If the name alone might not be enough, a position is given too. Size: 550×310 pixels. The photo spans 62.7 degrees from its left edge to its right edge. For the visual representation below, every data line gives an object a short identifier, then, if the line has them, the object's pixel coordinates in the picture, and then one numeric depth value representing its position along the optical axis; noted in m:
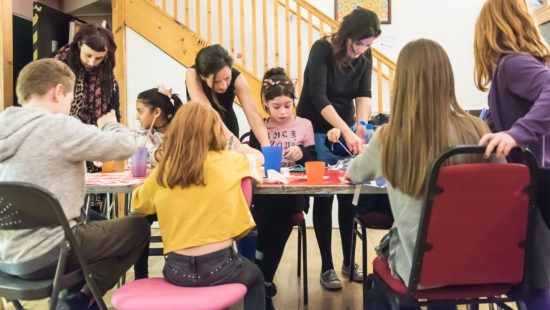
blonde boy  1.36
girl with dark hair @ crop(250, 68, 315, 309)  2.04
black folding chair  1.22
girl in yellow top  1.34
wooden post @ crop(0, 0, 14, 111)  3.01
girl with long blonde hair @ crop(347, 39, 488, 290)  1.22
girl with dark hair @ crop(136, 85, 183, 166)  2.29
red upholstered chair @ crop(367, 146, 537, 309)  1.10
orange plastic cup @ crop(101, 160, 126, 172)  2.07
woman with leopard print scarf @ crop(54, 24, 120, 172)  2.31
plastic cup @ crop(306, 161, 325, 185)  1.61
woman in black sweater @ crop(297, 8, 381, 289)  2.23
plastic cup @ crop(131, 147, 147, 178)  1.79
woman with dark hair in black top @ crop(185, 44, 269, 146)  2.21
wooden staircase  4.29
